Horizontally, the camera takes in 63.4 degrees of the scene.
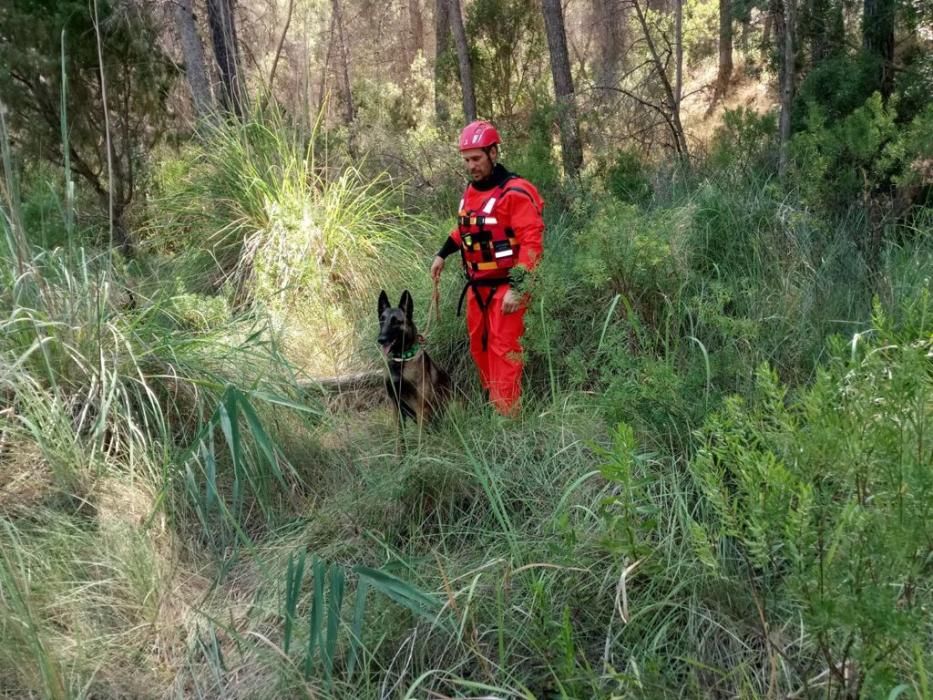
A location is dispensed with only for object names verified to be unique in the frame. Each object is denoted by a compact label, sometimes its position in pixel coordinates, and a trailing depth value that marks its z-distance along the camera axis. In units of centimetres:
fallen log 473
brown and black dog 400
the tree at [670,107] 802
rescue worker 399
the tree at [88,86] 617
